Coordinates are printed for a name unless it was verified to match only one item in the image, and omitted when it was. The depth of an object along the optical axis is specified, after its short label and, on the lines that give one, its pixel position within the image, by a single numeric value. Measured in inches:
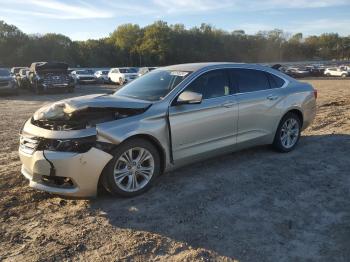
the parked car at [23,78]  1084.4
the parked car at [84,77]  1518.2
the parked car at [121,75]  1437.5
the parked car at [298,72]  1983.1
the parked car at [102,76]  1641.2
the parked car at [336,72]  1971.0
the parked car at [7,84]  935.8
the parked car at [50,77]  968.3
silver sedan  185.0
